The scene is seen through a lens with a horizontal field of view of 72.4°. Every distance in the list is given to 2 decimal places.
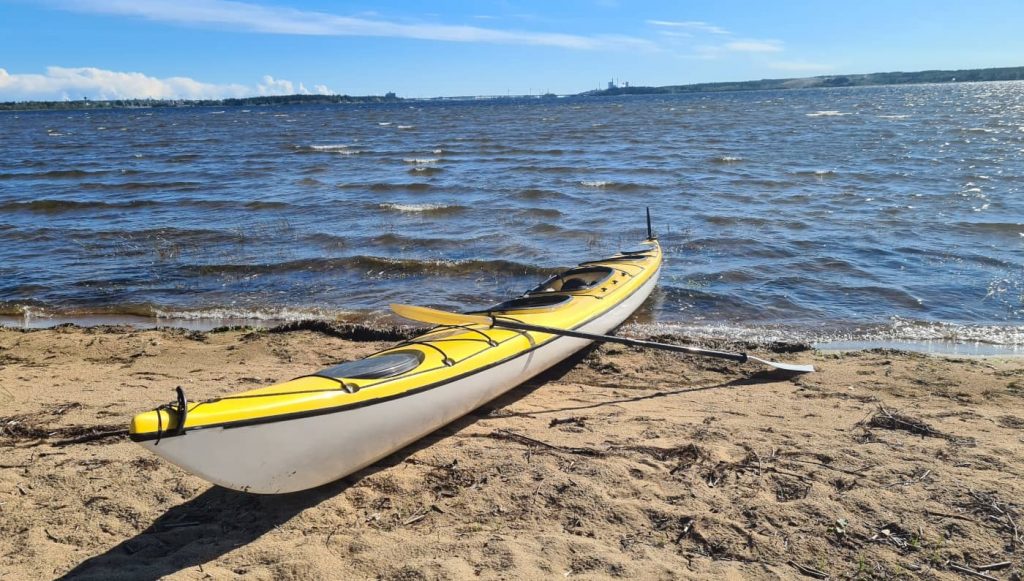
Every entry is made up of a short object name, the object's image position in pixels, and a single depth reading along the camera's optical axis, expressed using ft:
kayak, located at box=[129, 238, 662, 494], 9.99
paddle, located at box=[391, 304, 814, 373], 17.06
